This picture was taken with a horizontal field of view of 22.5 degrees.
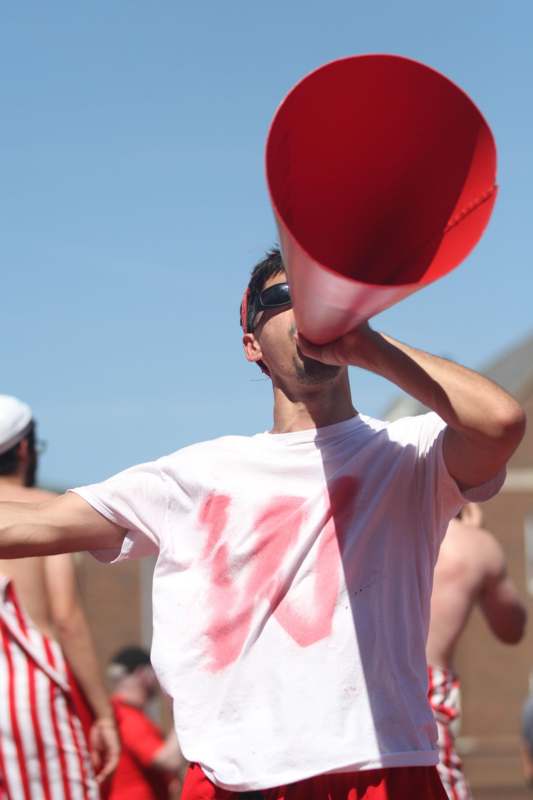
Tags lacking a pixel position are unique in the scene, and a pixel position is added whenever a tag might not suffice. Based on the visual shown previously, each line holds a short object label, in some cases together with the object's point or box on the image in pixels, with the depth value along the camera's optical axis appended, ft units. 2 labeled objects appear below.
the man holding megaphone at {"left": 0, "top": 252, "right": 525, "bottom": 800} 9.05
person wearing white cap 15.44
